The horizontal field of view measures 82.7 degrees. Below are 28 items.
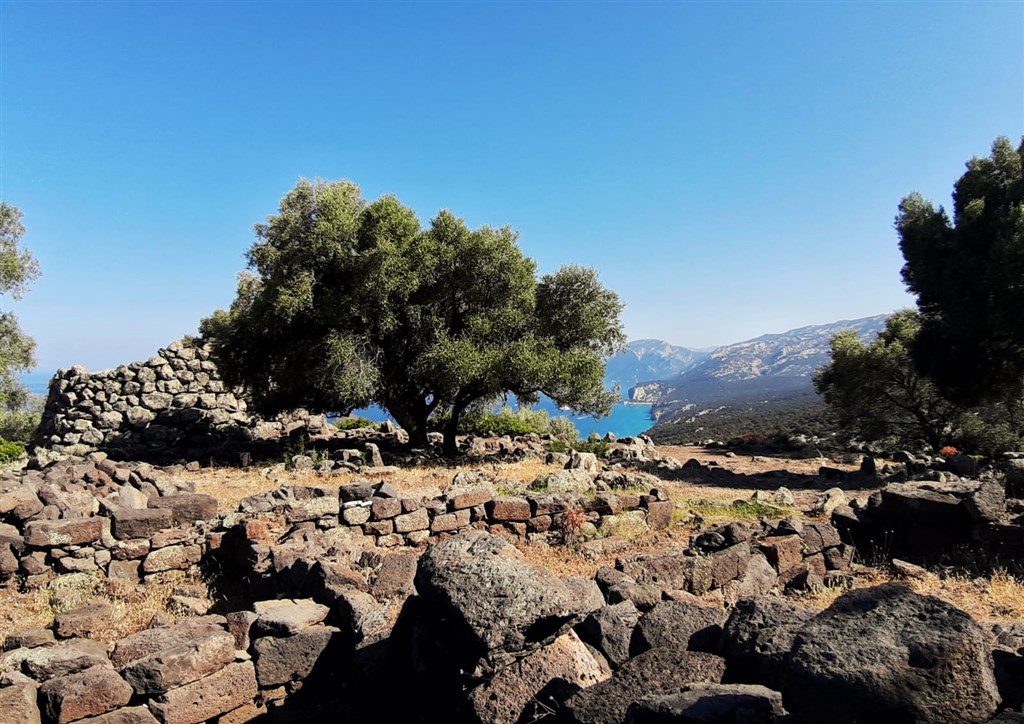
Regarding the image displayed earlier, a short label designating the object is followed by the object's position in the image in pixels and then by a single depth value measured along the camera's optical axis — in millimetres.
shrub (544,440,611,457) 26922
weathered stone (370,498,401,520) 11211
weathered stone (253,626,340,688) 5941
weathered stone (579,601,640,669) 4891
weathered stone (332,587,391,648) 5895
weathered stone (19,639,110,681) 5602
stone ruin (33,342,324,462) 23328
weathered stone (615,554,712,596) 7969
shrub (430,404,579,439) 29719
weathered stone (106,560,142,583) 9789
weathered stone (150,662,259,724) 5312
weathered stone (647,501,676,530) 12459
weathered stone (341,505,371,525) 11047
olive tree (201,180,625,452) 20344
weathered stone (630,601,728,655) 4820
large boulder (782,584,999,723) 3127
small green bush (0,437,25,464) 22094
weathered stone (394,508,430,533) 11211
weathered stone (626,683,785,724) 3182
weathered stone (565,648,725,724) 3729
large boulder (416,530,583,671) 4391
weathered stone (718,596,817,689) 3914
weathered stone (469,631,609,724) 4129
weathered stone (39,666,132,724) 5035
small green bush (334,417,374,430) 31616
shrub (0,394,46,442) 32875
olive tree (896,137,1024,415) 18547
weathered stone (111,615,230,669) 5742
